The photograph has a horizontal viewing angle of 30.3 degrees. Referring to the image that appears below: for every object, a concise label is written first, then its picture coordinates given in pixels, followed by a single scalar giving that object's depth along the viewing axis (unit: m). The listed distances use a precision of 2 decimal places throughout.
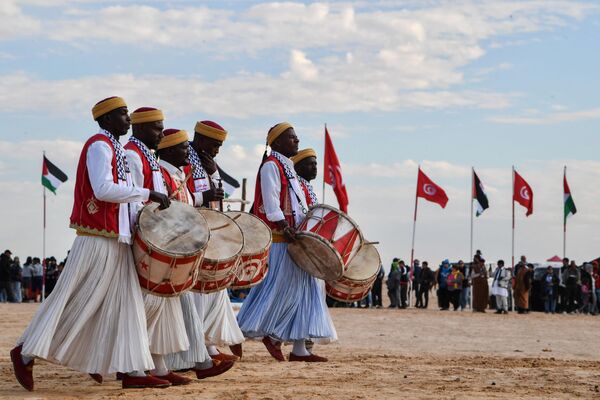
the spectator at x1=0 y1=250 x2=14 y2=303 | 32.71
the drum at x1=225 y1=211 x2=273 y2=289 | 10.15
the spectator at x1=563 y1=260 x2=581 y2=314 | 32.12
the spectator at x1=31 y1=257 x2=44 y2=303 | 34.72
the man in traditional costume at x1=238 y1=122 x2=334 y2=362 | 11.51
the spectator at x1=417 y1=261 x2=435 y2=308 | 33.28
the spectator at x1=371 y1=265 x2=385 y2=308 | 32.95
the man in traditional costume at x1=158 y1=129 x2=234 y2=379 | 9.37
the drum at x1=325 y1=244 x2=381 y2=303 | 11.45
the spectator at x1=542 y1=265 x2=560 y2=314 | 32.78
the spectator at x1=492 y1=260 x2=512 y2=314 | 30.92
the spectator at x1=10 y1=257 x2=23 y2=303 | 33.50
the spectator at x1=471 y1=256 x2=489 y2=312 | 31.64
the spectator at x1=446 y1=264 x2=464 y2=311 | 32.31
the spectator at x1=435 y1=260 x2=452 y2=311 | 32.69
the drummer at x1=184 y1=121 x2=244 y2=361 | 10.24
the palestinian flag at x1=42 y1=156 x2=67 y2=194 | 34.75
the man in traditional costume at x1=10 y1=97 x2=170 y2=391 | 8.12
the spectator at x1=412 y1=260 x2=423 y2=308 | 33.66
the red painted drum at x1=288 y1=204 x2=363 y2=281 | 10.96
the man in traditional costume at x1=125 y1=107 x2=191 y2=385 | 8.83
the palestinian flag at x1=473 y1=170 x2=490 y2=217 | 36.38
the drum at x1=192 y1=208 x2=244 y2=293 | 9.02
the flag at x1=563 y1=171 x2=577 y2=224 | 37.31
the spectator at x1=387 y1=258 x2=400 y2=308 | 33.03
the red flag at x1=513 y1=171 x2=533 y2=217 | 36.24
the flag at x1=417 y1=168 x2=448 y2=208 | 35.41
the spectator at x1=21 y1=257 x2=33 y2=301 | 35.00
